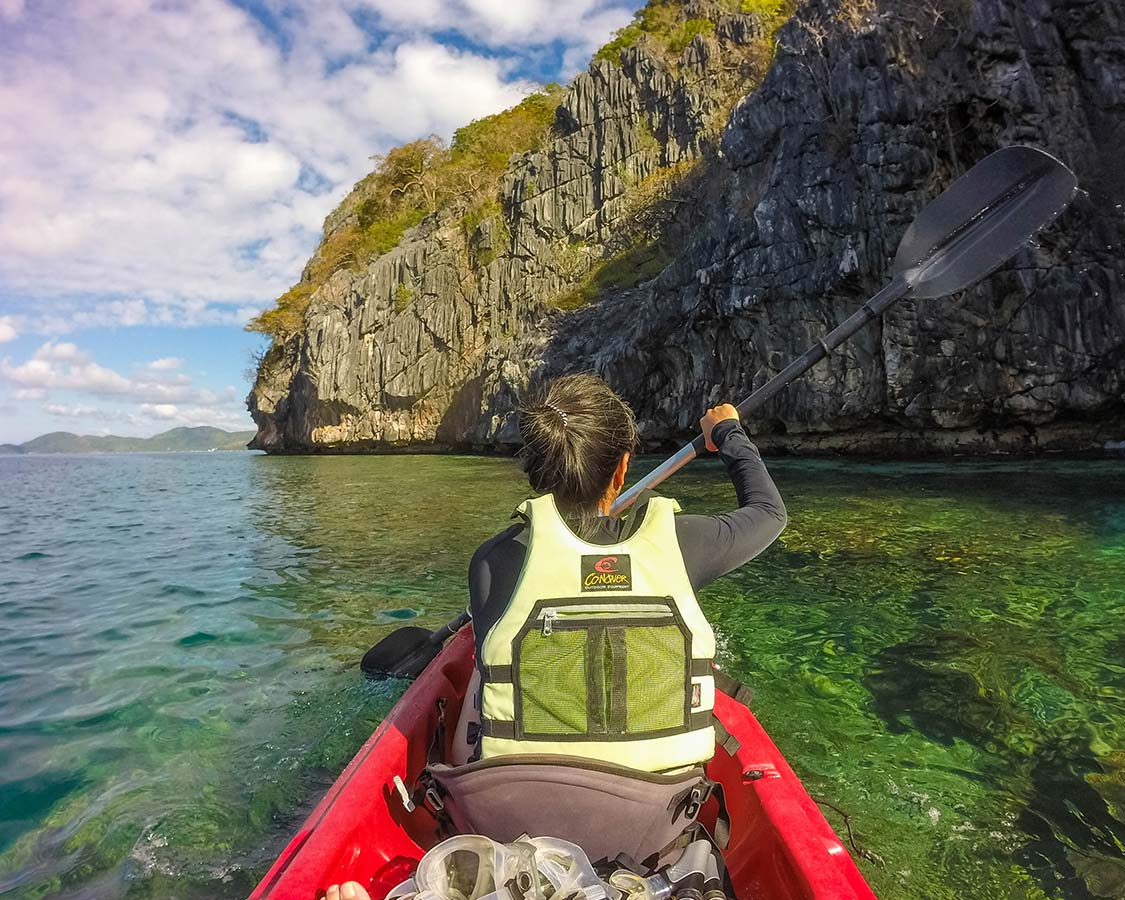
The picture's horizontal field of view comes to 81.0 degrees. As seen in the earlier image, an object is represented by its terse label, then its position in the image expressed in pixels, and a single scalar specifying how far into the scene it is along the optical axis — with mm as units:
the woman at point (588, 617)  2016
